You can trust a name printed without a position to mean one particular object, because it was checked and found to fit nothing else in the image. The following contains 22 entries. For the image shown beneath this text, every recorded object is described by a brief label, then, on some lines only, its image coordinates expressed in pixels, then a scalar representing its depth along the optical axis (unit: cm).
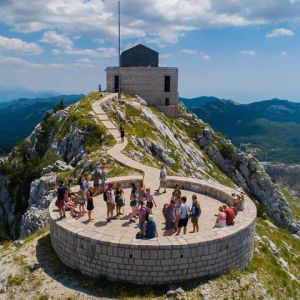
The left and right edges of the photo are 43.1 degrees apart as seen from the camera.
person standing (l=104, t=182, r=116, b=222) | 1803
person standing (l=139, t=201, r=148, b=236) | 1623
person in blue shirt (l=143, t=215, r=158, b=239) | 1559
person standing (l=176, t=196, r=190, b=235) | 1667
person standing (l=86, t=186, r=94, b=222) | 1798
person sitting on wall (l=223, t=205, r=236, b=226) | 1709
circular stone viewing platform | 1492
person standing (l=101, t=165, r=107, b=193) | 2317
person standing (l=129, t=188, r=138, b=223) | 1830
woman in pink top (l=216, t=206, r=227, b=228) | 1711
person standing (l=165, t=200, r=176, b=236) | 1667
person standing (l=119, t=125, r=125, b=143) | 4158
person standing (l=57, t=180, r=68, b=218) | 1838
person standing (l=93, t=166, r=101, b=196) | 2304
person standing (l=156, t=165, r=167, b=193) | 2355
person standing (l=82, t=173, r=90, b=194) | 2113
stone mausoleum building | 6456
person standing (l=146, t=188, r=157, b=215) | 1853
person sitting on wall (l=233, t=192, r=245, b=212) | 1912
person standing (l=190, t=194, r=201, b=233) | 1684
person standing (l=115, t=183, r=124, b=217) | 1864
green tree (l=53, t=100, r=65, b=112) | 7126
